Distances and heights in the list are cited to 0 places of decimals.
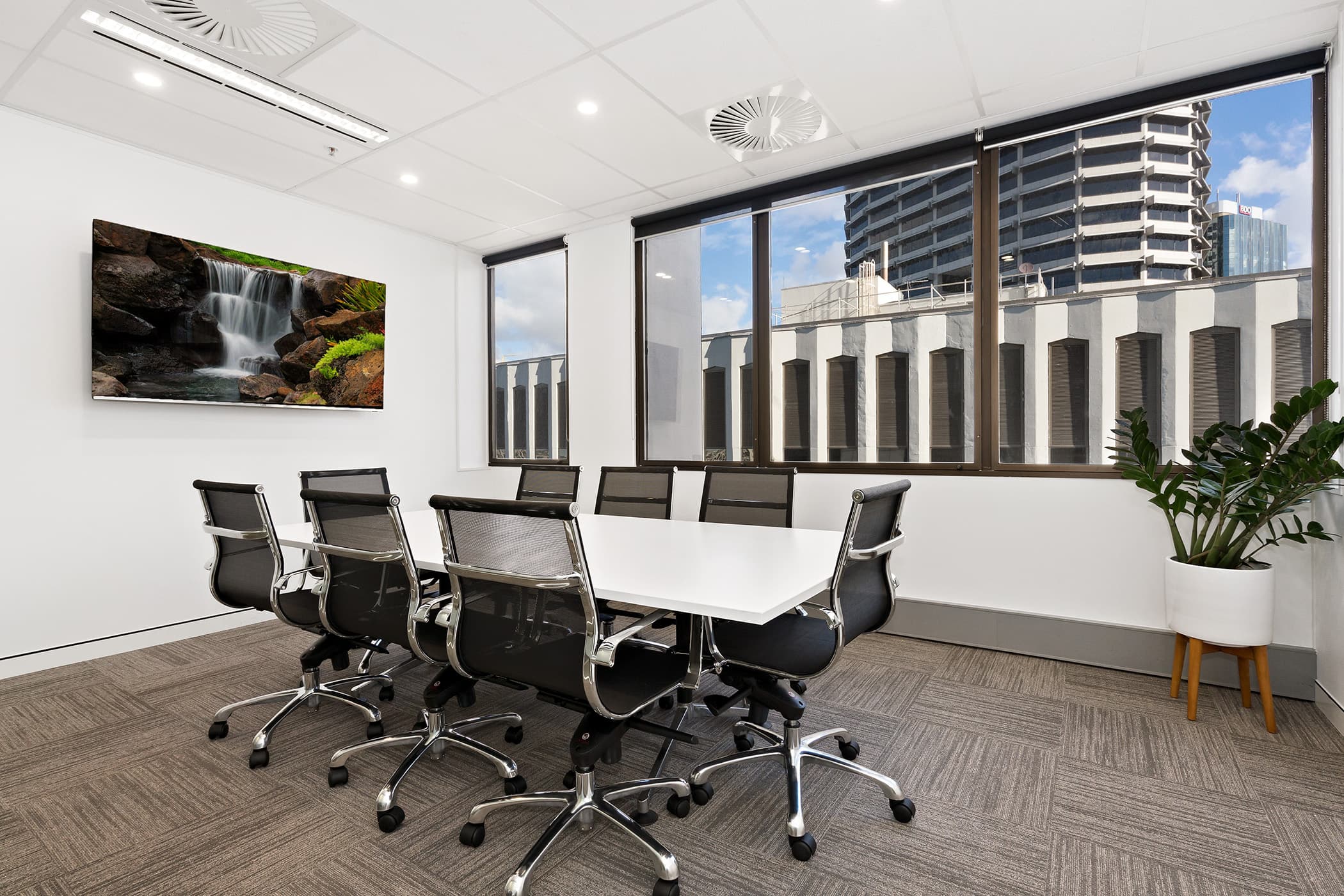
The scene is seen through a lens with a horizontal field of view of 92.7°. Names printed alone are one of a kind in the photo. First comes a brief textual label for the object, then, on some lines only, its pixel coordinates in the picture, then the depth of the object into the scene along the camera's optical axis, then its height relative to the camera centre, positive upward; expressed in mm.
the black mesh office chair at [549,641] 1668 -542
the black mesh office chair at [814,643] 1910 -645
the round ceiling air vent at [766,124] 3326 +1767
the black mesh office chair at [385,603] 2109 -547
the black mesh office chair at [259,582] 2553 -569
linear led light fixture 2701 +1762
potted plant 2459 -249
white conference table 1717 -403
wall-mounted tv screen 3611 +781
